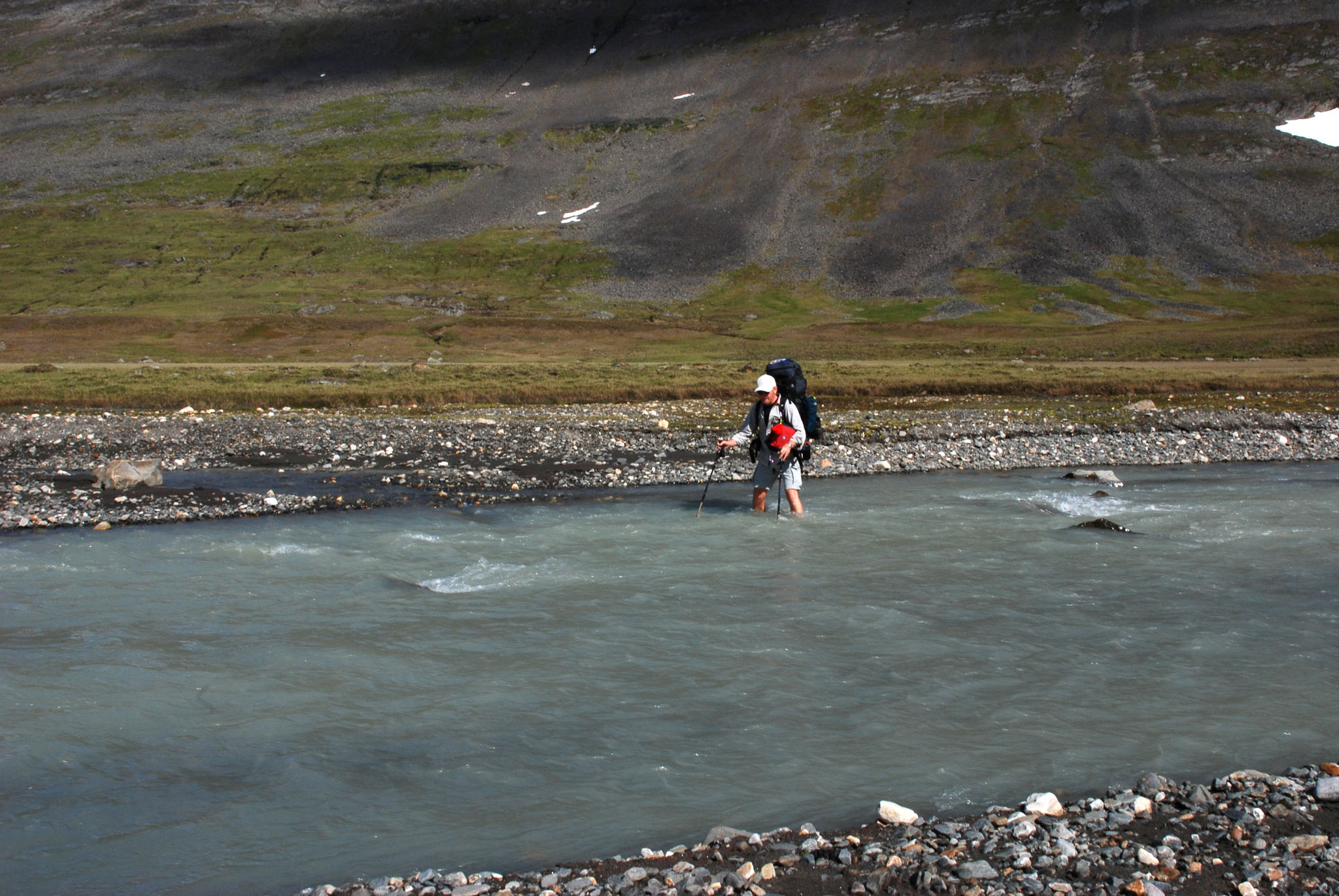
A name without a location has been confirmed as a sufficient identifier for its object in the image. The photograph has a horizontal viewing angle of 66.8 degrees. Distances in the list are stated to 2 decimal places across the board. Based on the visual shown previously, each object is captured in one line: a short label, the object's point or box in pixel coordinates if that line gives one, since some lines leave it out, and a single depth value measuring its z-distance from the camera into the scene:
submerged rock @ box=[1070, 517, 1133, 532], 20.77
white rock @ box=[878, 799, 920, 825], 8.98
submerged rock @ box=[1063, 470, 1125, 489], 26.94
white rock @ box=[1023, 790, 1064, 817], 8.94
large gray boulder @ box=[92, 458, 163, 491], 25.33
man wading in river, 20.28
